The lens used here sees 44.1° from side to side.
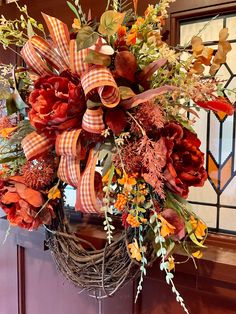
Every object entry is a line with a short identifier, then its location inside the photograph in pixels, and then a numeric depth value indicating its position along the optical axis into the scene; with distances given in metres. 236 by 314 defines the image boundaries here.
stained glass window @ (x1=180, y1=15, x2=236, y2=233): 0.89
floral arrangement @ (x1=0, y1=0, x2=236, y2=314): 0.84
